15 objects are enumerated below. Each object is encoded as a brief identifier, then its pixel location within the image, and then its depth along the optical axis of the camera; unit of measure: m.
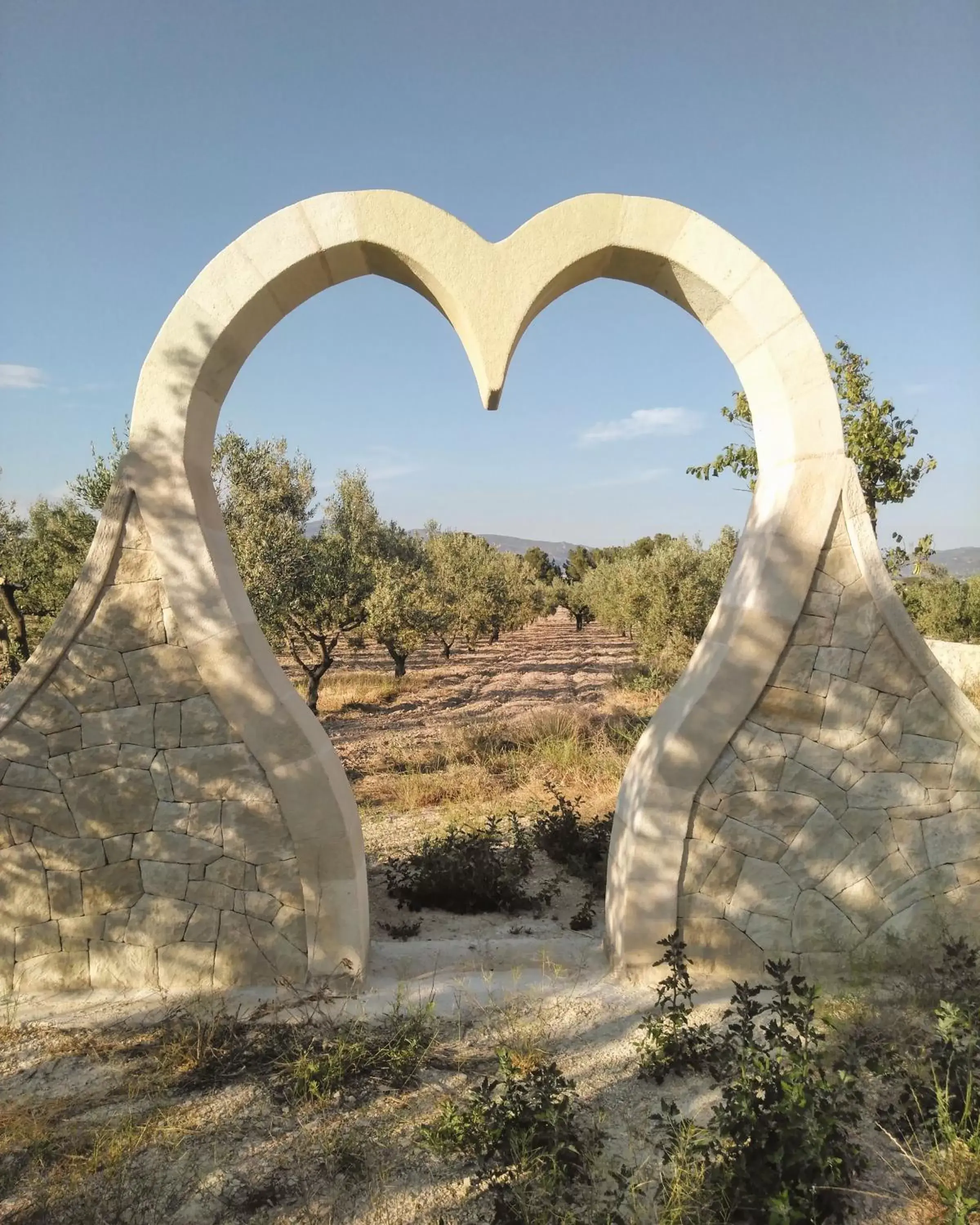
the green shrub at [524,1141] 2.52
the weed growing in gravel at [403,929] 4.87
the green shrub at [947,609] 17.41
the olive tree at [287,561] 13.12
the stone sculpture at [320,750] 3.86
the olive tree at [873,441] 12.21
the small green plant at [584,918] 5.00
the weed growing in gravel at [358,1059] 3.19
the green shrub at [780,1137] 2.46
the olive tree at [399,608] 15.77
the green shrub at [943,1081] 2.83
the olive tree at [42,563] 12.80
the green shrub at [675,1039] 3.32
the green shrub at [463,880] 5.39
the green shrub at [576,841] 5.94
